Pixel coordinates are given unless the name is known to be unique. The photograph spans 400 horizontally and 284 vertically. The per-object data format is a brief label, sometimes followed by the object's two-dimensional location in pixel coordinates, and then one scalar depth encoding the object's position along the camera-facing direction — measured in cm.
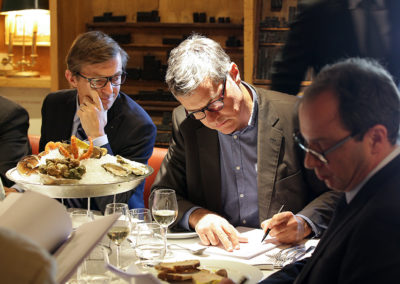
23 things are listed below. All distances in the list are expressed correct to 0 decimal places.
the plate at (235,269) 159
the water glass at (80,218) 167
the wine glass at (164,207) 185
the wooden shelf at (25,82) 540
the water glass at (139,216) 185
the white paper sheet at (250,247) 181
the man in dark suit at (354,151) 110
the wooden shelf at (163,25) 544
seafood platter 179
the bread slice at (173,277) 153
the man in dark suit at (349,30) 234
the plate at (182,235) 200
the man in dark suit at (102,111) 264
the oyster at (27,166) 193
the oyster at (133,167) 196
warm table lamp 539
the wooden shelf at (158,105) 564
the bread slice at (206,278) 150
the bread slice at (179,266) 158
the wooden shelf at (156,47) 550
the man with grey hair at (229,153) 213
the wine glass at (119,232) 163
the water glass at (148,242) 167
